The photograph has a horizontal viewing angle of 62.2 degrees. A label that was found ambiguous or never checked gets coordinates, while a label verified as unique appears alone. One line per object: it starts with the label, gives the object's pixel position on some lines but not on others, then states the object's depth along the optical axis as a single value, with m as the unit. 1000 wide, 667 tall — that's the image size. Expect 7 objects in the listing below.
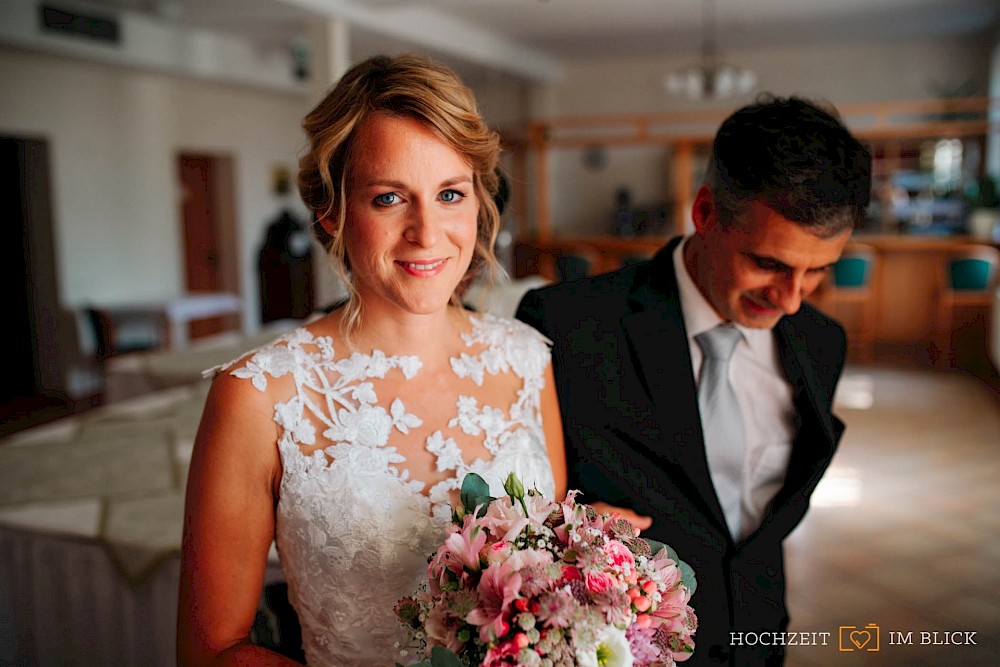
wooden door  10.66
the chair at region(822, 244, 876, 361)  8.96
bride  1.31
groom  1.51
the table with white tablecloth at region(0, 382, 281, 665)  2.45
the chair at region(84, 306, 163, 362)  8.16
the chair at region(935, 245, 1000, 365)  8.60
